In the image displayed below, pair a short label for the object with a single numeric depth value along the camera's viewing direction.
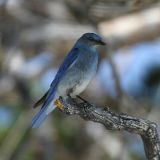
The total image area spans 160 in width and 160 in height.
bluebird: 7.14
